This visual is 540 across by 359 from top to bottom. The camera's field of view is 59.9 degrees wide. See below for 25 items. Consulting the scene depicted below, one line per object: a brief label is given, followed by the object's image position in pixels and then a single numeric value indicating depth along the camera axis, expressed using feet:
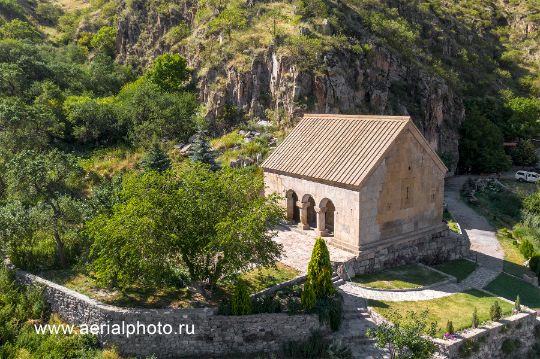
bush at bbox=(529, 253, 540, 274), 85.35
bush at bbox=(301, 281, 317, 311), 58.54
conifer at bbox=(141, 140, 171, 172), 92.31
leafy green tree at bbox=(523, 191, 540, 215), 115.24
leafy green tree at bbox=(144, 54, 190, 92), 141.69
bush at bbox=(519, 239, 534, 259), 91.61
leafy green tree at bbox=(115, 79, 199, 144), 120.26
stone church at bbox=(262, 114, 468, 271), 74.49
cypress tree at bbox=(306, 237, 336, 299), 59.47
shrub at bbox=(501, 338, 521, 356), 62.28
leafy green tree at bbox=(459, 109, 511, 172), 154.92
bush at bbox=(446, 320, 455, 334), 57.33
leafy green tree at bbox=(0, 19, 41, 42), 173.24
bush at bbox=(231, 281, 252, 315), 57.26
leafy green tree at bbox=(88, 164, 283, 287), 55.98
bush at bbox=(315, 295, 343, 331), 58.54
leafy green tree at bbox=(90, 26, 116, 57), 184.44
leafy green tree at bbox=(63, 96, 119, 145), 122.31
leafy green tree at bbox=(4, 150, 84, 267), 69.67
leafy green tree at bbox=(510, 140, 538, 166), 167.63
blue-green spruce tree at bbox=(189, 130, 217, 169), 97.76
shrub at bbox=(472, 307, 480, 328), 60.13
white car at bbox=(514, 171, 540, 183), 148.25
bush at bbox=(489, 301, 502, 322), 62.44
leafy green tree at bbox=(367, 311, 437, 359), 51.11
